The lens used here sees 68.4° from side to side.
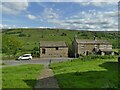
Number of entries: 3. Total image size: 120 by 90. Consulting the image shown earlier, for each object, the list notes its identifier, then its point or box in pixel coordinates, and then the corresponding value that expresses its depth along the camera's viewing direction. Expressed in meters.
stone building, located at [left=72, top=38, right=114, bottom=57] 26.02
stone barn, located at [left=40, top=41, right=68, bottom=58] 25.21
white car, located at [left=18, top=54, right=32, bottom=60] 21.93
